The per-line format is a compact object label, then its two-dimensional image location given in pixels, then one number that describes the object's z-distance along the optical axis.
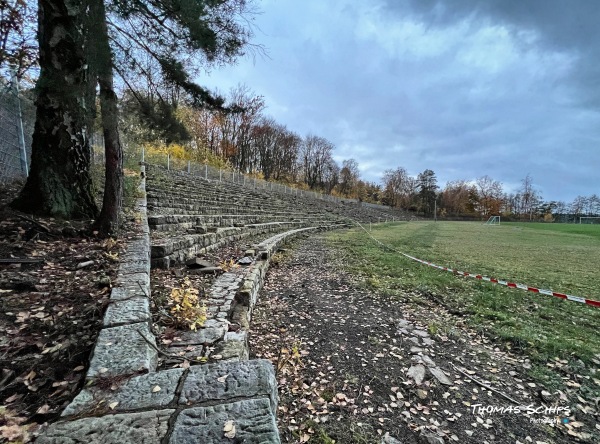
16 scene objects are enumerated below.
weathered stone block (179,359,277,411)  1.60
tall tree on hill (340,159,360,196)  62.38
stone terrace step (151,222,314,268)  4.63
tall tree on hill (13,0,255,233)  4.14
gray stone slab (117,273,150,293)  3.12
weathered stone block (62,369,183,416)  1.52
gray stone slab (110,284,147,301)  2.81
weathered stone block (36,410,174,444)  1.29
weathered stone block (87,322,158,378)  1.88
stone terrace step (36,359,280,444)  1.33
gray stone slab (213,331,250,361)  2.51
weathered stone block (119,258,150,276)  3.47
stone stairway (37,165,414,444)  1.36
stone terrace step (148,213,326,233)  6.59
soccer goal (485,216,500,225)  47.49
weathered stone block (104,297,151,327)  2.44
